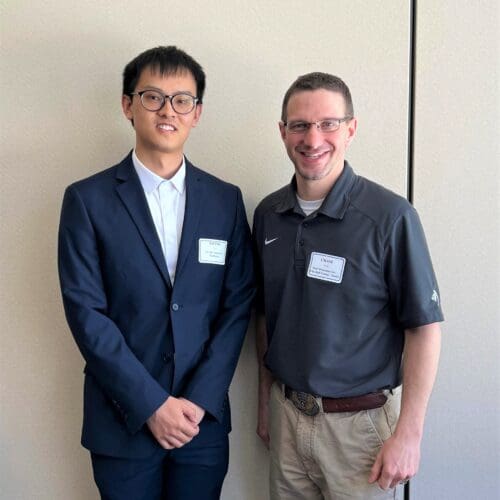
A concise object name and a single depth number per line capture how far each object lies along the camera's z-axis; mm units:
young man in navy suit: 1378
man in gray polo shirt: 1316
